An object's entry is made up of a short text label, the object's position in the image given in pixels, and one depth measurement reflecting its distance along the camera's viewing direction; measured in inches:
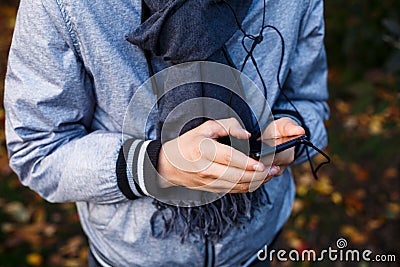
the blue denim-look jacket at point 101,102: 34.6
